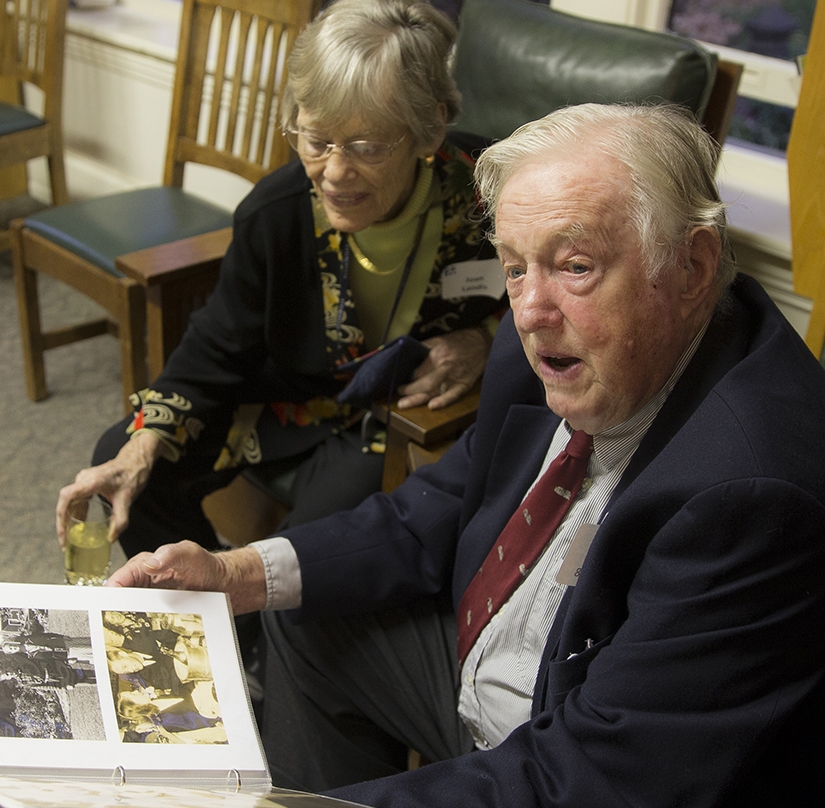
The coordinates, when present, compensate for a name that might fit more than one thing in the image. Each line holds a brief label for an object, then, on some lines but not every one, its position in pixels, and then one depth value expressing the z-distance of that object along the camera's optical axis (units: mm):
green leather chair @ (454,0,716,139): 1786
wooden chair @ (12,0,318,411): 2480
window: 2414
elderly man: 903
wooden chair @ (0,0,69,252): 3223
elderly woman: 1642
